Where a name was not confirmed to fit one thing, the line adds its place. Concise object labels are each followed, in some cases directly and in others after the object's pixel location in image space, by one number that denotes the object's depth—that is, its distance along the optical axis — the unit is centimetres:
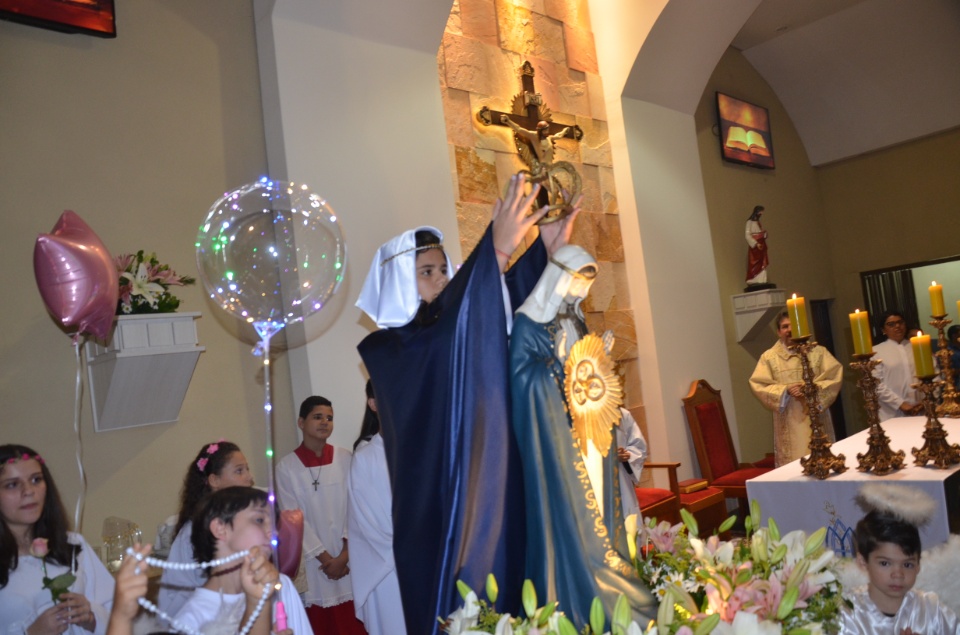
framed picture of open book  996
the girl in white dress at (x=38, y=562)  280
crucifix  678
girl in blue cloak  225
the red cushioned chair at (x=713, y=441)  769
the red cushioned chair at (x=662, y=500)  632
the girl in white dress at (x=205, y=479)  348
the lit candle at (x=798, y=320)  411
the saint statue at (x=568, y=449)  216
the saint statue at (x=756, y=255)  959
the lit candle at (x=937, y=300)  463
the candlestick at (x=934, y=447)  399
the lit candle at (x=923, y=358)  421
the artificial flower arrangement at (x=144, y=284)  413
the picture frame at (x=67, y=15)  417
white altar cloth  369
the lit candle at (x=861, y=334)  411
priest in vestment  709
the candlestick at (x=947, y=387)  498
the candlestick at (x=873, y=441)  403
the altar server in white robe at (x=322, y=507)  448
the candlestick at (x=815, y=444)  411
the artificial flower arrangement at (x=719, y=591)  195
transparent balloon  293
